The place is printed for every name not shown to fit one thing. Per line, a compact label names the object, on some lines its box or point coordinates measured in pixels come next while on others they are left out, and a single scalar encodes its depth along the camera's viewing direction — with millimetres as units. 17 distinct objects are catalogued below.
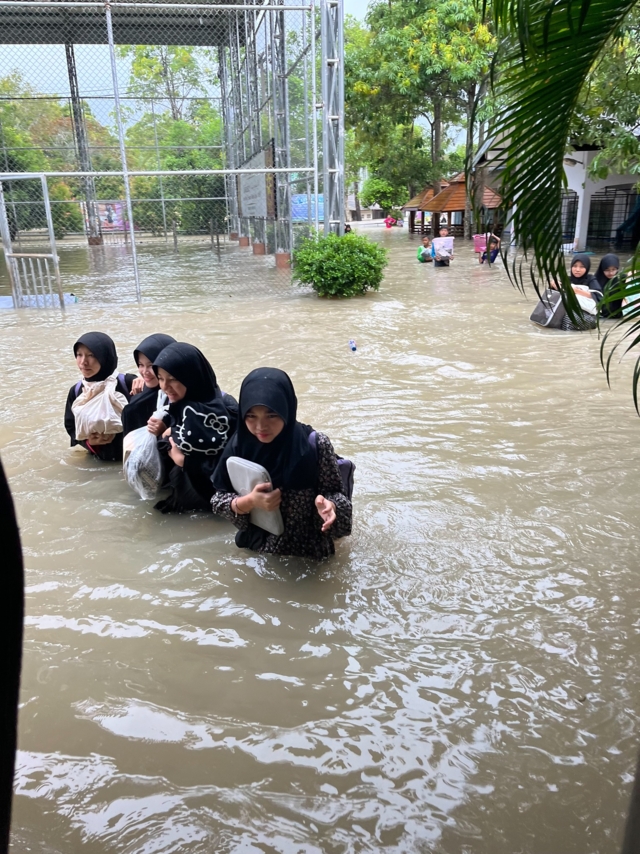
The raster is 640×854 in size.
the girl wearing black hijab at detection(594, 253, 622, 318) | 9031
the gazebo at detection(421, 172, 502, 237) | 22500
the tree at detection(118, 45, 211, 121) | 20484
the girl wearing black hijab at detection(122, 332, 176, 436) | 4141
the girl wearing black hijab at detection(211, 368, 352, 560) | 3053
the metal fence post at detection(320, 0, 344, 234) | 11258
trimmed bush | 11898
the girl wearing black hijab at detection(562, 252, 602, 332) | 8711
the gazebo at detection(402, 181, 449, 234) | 27588
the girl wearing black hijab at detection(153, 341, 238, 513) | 3639
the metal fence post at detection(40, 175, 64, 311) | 9988
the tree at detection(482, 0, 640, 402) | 1949
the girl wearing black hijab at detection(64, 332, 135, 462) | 4449
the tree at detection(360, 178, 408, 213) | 40500
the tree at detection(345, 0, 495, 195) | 20844
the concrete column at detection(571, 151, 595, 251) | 18391
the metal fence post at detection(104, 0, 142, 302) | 9478
